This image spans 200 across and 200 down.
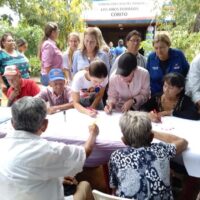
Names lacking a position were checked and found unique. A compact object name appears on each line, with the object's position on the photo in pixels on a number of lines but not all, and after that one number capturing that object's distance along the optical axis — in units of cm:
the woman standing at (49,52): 300
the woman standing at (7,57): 277
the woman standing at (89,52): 239
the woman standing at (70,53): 313
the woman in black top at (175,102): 179
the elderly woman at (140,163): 111
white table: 134
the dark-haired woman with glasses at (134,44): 238
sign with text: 858
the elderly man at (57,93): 206
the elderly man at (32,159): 106
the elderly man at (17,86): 215
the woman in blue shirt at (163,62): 213
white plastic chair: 99
